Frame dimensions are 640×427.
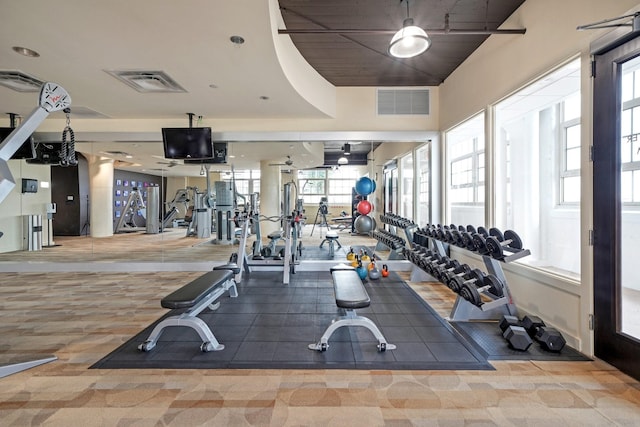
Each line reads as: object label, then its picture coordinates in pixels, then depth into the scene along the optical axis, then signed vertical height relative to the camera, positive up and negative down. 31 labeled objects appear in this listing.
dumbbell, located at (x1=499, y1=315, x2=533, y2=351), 2.34 -1.00
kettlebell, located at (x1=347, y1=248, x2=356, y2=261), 4.84 -0.74
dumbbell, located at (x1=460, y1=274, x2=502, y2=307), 2.53 -0.69
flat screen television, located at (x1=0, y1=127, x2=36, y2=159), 4.61 +0.97
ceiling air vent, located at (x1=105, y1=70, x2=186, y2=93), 3.38 +1.54
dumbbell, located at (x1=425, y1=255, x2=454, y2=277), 3.15 -0.57
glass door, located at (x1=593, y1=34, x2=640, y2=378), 2.06 +0.11
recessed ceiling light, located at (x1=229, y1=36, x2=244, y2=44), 2.67 +1.55
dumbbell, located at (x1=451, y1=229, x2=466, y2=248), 3.00 -0.29
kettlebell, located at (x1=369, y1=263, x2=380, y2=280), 4.54 -0.97
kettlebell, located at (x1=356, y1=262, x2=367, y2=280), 4.48 -0.92
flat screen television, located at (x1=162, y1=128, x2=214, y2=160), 4.64 +1.08
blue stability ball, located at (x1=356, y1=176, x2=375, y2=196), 5.57 +0.47
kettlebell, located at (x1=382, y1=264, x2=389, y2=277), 4.60 -0.95
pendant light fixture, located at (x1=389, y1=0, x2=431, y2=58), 2.38 +1.39
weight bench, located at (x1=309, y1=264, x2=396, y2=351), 2.23 -0.86
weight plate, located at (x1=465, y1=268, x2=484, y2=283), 2.68 -0.59
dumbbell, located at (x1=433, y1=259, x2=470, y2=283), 2.91 -0.59
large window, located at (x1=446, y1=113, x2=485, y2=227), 4.46 +0.60
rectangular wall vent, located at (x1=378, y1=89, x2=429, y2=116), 4.96 +1.80
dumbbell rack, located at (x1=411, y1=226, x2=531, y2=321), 2.55 -0.85
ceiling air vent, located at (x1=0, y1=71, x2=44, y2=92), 3.35 +1.52
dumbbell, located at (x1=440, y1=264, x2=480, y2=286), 2.83 -0.60
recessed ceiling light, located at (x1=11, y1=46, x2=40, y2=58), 2.79 +1.52
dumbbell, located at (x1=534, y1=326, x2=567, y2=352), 2.31 -1.01
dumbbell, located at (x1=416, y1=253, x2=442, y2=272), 3.36 -0.56
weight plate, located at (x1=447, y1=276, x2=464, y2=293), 2.66 -0.66
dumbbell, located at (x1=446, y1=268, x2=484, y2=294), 2.67 -0.63
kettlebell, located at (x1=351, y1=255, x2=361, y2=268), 4.66 -0.80
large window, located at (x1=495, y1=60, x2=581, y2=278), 3.46 +0.51
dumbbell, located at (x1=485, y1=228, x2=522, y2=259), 2.46 -0.28
